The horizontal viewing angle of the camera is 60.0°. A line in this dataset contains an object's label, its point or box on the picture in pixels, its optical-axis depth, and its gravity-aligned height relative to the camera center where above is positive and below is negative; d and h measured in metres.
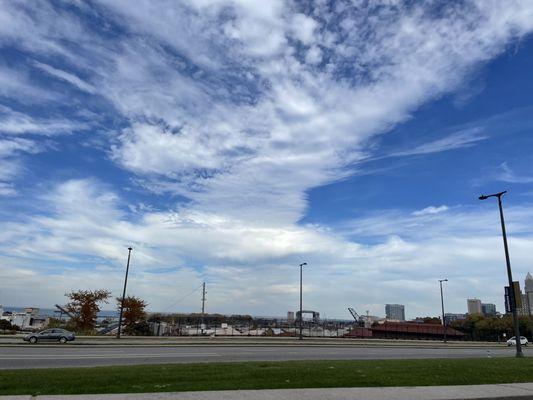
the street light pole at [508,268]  23.36 +3.31
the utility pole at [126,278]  41.81 +4.22
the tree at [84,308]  46.44 +1.68
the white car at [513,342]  52.24 -0.65
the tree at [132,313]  49.16 +1.37
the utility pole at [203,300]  106.47 +6.36
